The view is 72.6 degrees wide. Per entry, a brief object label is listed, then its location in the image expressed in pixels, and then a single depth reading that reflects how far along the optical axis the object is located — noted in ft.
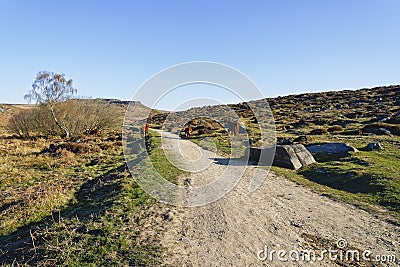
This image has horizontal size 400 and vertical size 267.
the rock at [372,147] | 65.49
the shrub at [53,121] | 117.70
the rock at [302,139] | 78.48
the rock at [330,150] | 60.80
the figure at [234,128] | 102.34
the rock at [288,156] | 56.03
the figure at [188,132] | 113.64
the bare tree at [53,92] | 110.11
